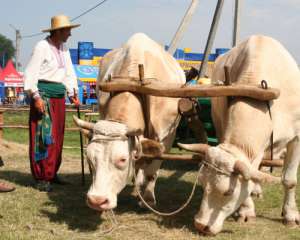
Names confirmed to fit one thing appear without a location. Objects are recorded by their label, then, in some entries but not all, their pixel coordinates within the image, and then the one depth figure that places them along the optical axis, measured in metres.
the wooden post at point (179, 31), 11.44
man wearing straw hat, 6.30
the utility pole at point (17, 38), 46.76
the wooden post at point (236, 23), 12.37
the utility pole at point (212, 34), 10.93
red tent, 30.47
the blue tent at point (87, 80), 28.53
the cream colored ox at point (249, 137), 4.30
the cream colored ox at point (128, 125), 4.48
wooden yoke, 4.58
